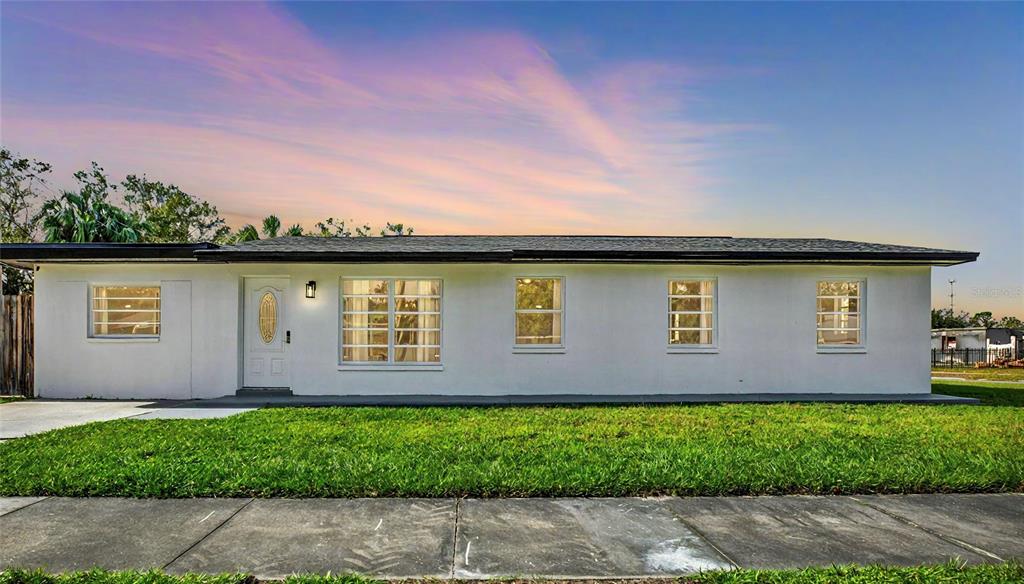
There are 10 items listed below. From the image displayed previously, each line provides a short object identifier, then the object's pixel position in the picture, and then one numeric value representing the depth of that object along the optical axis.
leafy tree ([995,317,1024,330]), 55.28
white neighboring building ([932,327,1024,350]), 30.89
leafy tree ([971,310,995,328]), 63.41
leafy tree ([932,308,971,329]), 58.56
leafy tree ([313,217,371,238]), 36.72
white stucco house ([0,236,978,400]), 10.31
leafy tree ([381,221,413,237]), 37.84
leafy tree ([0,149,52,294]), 25.28
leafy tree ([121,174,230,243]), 31.52
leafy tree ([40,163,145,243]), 22.33
